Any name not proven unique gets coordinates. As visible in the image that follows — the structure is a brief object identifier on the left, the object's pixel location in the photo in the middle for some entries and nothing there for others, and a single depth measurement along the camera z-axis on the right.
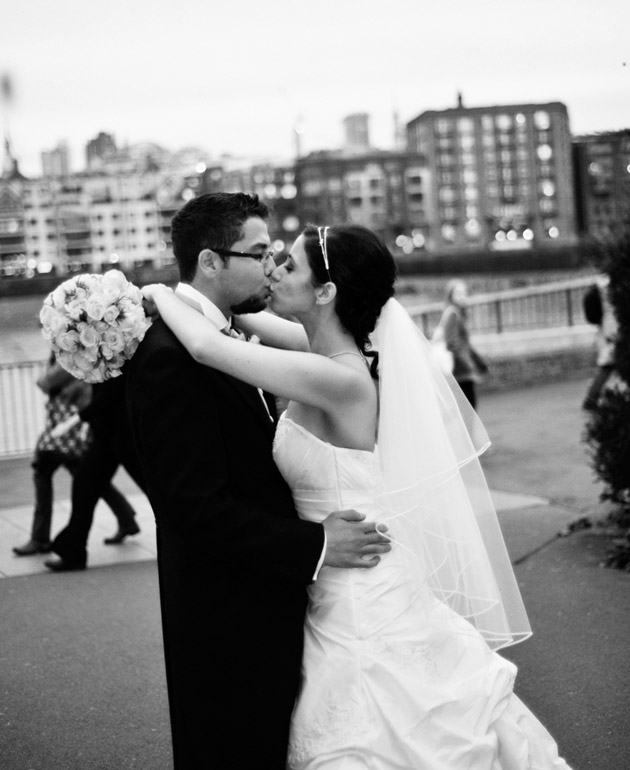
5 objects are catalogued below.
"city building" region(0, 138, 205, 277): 178.25
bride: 2.66
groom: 2.53
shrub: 6.40
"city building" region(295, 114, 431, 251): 181.00
